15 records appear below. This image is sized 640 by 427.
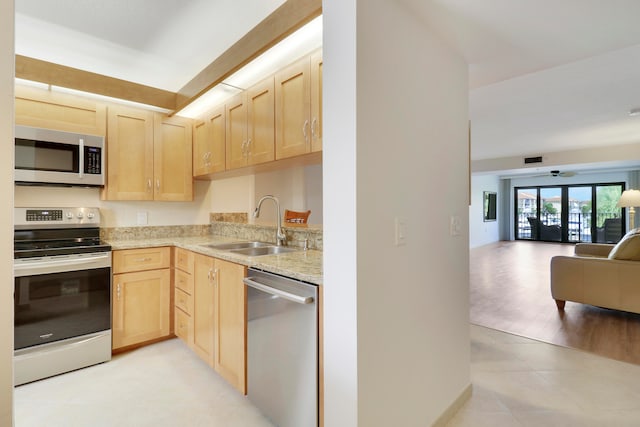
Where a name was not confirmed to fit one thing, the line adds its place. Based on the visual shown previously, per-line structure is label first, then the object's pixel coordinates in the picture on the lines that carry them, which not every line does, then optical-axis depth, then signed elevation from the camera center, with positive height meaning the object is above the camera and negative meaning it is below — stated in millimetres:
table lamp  6313 +299
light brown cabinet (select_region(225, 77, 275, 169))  2174 +676
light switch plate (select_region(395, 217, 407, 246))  1399 -84
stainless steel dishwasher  1403 -686
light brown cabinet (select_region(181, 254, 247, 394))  1881 -728
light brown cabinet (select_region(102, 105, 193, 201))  2842 +562
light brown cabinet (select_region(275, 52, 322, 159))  1787 +659
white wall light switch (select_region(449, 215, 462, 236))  1855 -77
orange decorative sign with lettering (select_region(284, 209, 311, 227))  2588 -41
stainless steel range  2125 -639
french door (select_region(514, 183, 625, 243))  8867 +11
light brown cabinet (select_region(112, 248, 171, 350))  2553 -742
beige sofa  3211 -724
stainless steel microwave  2379 +458
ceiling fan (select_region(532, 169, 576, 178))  8832 +1181
